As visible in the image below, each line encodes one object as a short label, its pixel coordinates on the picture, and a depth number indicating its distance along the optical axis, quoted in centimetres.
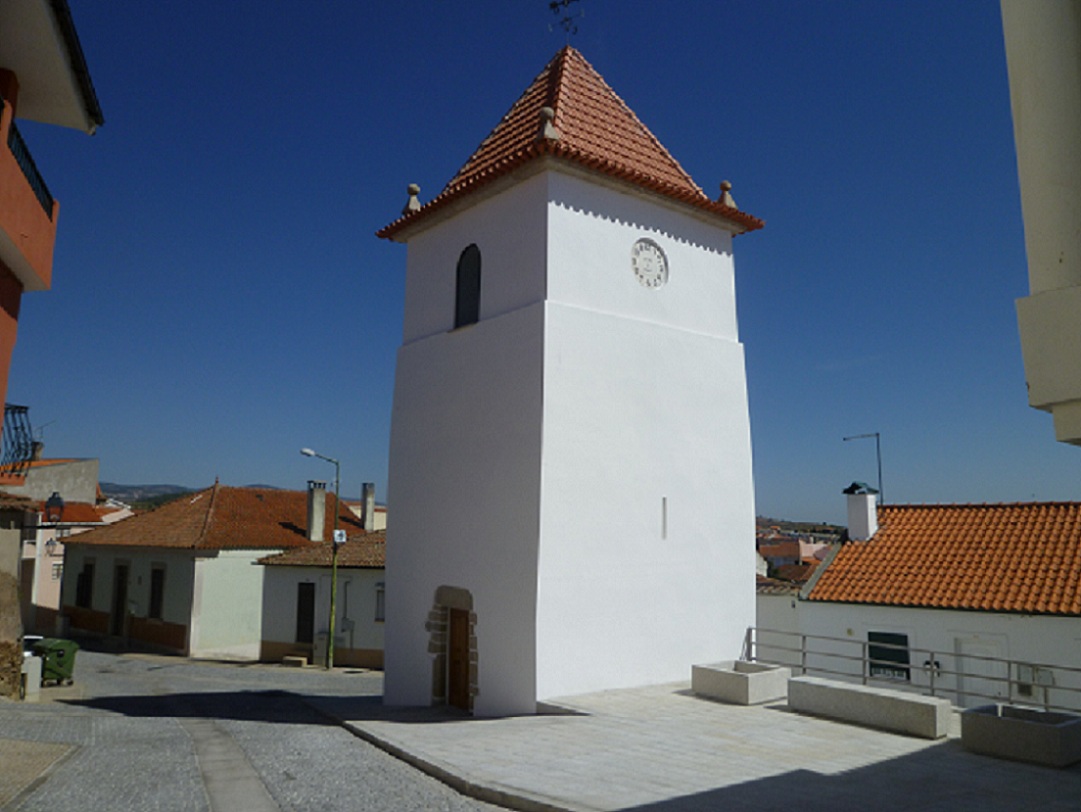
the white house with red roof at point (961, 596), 1470
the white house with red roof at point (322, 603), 2581
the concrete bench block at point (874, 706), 874
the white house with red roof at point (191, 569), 2705
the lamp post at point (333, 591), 2380
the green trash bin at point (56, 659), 1805
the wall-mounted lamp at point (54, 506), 1862
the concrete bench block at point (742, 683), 1052
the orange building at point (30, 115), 813
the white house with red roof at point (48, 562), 3362
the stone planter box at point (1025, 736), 766
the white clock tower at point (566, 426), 1125
